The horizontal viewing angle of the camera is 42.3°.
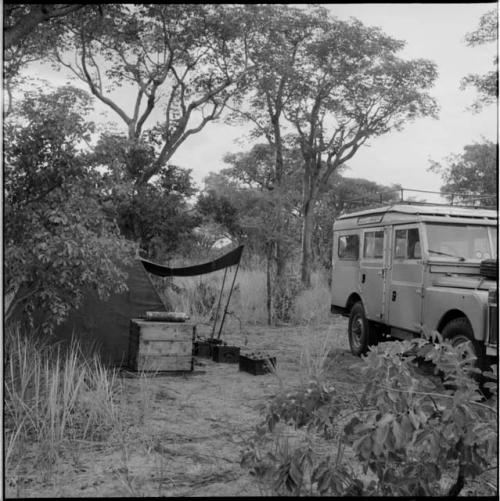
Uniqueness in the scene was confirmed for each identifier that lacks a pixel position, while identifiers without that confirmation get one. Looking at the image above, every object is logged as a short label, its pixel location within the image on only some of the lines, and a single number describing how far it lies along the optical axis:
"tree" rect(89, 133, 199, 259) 9.87
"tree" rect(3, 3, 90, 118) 6.09
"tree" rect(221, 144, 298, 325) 11.92
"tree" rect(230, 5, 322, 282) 14.80
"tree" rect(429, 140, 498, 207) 19.91
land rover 5.23
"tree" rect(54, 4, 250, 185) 13.73
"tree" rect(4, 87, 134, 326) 4.23
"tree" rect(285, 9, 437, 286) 16.96
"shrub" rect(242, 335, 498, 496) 2.23
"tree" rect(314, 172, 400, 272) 21.64
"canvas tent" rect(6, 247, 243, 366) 6.18
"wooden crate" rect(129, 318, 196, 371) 6.01
